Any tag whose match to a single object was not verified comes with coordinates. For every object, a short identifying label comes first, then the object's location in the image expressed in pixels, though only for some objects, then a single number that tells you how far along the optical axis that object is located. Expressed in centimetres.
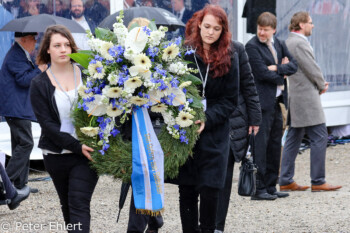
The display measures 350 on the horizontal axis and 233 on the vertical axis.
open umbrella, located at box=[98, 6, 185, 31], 1245
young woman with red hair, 790
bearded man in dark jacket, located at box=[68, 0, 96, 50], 1585
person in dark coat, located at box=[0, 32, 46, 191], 1249
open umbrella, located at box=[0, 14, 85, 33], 1245
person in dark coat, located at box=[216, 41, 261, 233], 938
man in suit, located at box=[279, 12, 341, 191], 1315
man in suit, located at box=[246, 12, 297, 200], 1203
